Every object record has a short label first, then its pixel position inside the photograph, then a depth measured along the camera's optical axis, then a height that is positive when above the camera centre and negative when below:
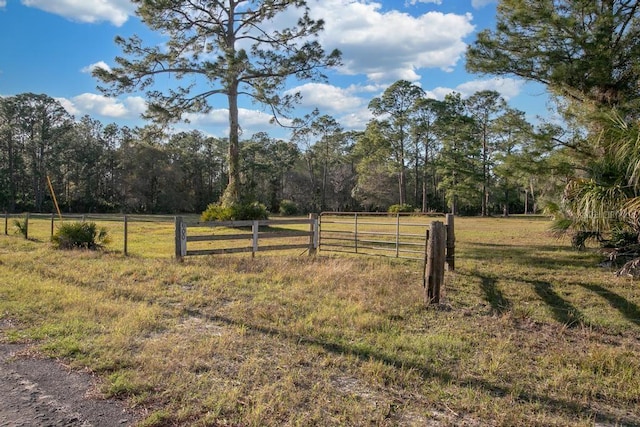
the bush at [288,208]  49.62 -0.20
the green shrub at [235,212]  20.61 -0.34
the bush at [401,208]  40.34 +0.00
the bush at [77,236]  11.43 -0.93
